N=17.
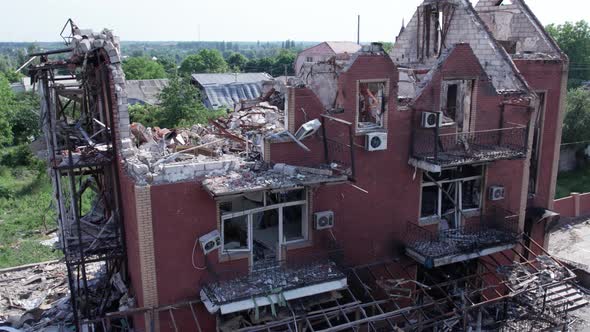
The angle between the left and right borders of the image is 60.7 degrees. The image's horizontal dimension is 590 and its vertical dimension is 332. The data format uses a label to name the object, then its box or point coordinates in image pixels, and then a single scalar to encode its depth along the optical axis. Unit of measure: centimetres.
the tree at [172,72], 4459
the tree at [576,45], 6731
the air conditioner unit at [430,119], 1396
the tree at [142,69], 9294
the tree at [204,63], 10746
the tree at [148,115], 3916
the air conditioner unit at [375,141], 1360
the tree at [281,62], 11112
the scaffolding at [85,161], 1265
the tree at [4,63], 15218
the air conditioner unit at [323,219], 1322
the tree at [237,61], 13288
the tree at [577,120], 4097
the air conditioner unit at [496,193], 1612
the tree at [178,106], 3844
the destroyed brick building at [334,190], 1198
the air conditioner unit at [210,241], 1188
